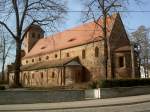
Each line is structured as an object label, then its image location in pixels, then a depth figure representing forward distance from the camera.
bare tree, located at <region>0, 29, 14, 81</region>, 34.04
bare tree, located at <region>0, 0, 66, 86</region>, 18.93
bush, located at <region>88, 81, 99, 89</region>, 16.96
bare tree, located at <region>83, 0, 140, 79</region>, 20.20
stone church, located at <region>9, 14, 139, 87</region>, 27.80
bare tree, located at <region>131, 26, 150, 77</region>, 34.35
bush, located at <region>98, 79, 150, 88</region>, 16.12
